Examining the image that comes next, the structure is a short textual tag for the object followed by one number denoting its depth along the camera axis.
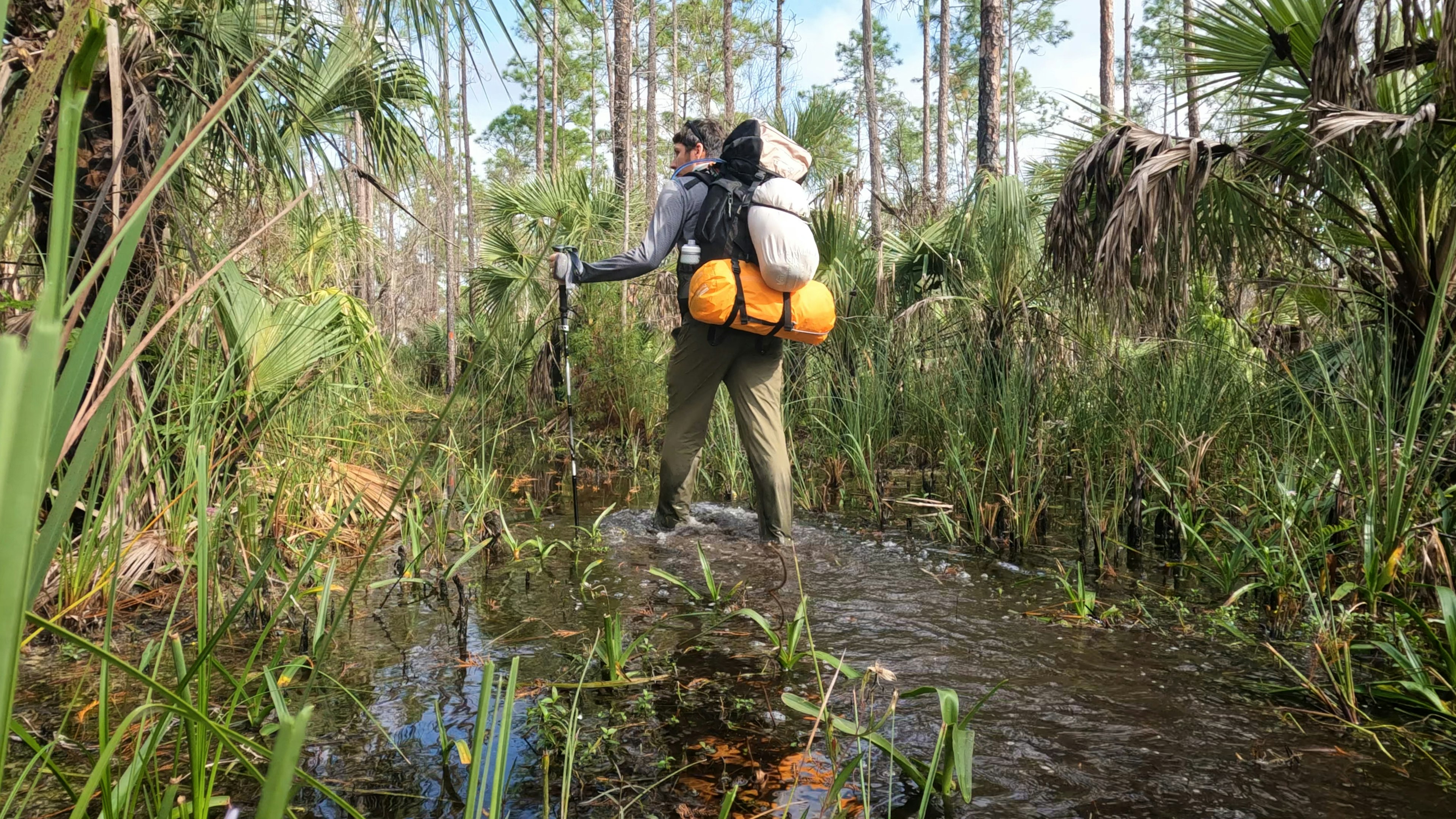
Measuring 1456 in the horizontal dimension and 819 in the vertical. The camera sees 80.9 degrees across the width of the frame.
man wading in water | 4.56
